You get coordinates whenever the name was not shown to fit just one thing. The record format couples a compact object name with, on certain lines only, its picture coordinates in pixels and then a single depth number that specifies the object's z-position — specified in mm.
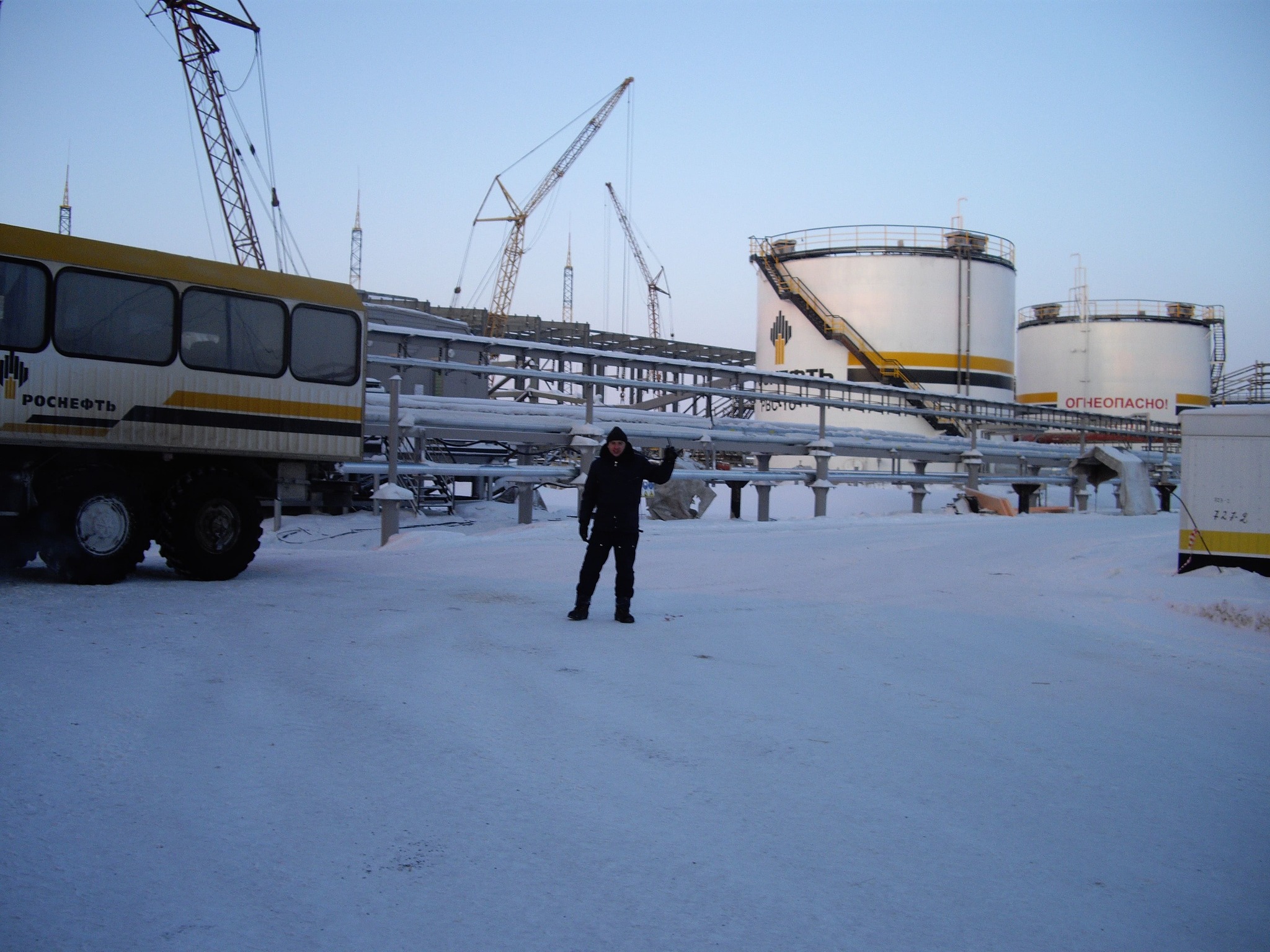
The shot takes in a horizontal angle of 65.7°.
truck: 7582
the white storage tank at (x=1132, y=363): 47656
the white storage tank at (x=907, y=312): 36438
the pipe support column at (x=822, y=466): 16203
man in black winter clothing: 6891
